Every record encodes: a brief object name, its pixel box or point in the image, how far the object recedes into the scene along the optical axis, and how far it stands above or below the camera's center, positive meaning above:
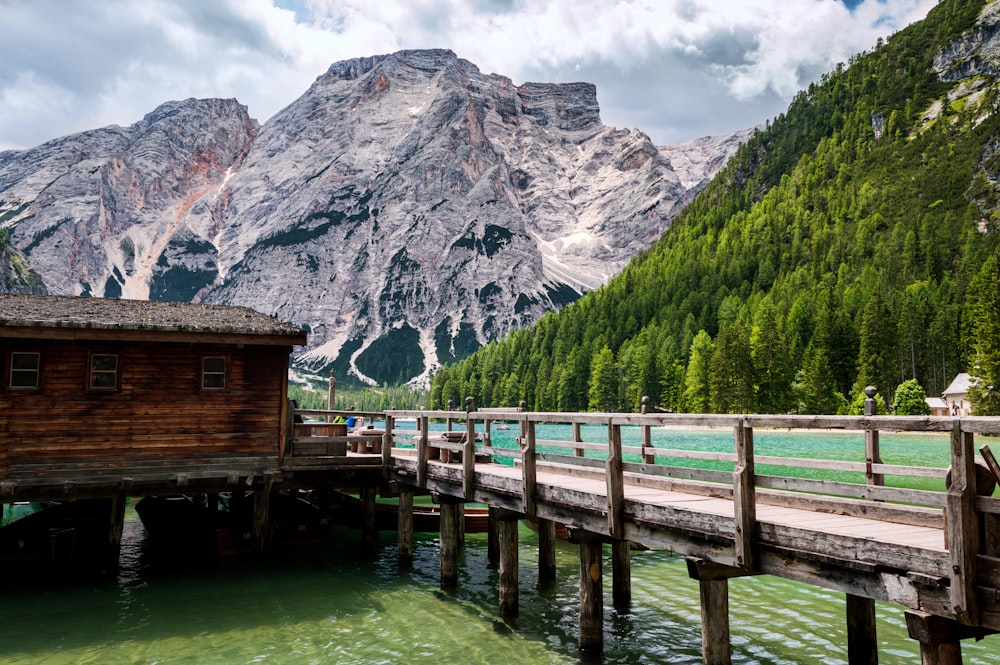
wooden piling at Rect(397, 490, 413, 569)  21.19 -3.68
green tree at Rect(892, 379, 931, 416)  91.81 +0.53
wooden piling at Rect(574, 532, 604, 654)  12.94 -3.49
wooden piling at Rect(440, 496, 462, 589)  18.47 -3.54
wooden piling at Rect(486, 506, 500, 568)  21.77 -4.22
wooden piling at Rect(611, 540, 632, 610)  16.59 -3.97
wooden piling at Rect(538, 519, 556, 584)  19.06 -4.03
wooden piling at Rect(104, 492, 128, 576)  19.92 -3.55
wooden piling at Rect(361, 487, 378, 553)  23.91 -3.88
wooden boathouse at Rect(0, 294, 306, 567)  18.22 +0.13
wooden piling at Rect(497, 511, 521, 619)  15.54 -3.46
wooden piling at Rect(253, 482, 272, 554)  22.12 -3.61
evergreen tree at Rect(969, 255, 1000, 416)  79.00 +5.49
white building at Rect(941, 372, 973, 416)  92.43 +1.04
